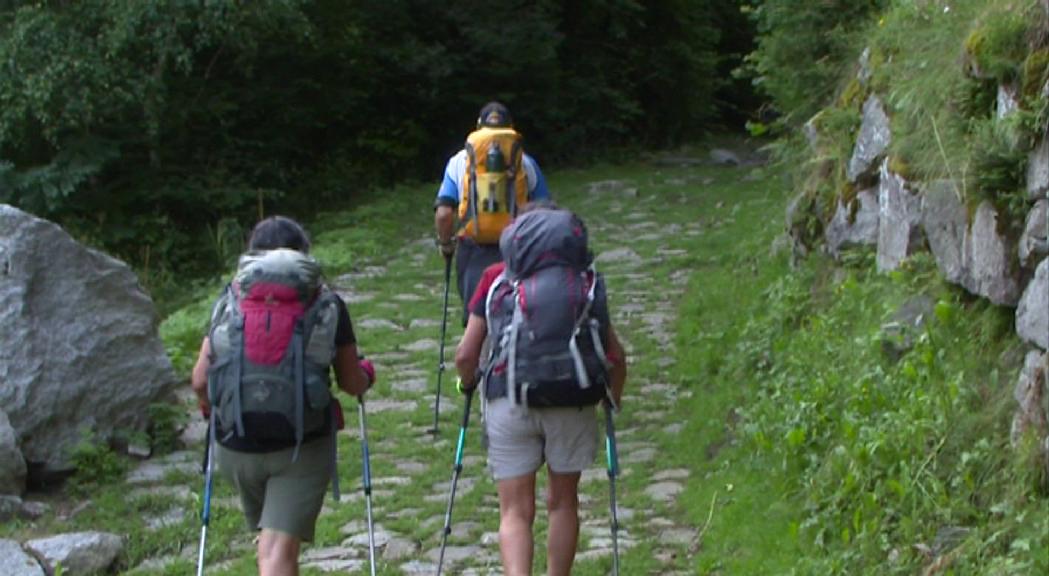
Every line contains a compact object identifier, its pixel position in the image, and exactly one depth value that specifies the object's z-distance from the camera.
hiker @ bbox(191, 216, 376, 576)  5.16
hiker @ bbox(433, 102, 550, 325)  7.98
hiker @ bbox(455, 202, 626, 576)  5.35
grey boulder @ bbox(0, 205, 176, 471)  8.38
